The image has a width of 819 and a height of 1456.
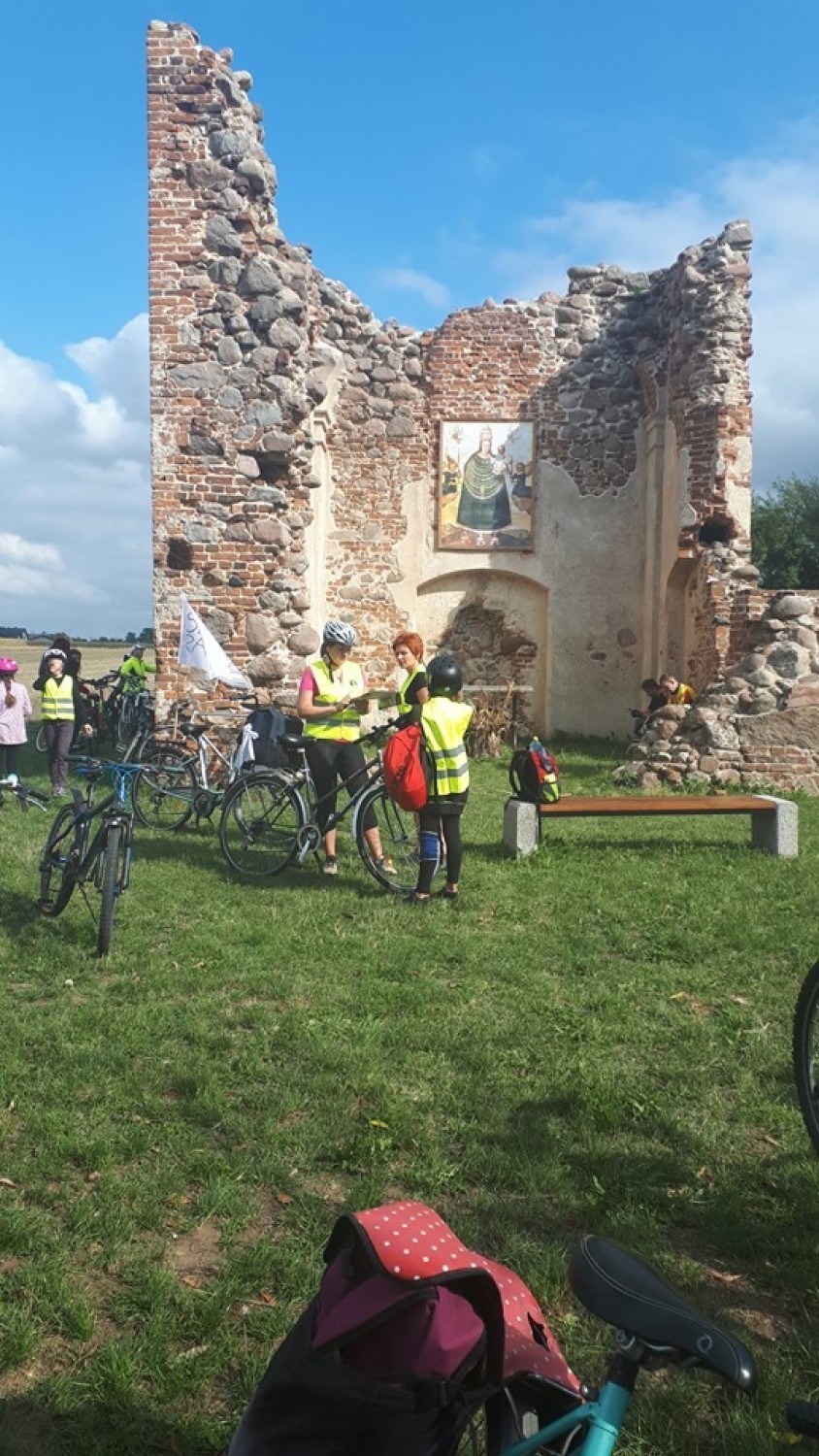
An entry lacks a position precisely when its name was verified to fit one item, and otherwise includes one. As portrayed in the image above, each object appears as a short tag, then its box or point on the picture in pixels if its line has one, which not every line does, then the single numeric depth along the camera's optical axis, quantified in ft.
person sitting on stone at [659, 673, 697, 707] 44.78
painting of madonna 56.70
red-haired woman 23.03
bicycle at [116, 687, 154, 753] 52.39
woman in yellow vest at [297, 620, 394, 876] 24.75
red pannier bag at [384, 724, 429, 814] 21.50
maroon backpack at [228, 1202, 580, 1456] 4.47
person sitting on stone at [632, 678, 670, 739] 45.96
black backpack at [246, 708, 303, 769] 28.68
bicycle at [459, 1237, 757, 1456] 4.47
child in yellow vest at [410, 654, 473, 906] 21.86
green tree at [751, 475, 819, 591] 92.27
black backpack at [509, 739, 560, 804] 26.37
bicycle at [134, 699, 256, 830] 29.76
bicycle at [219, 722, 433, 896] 23.77
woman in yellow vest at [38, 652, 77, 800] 36.09
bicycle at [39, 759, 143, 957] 18.63
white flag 31.55
